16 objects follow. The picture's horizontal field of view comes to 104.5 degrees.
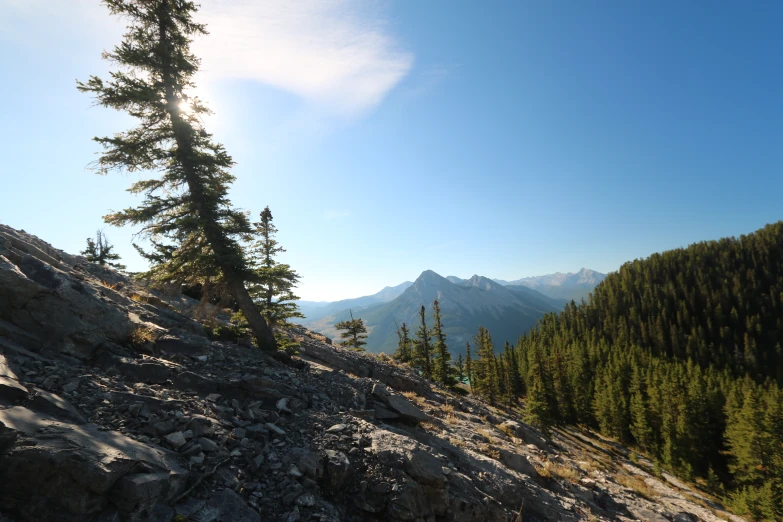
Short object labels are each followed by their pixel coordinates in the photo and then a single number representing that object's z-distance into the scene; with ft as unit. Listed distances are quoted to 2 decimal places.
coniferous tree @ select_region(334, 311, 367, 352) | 168.96
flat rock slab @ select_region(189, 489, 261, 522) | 19.27
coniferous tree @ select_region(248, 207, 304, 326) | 52.85
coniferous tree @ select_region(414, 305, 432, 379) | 170.79
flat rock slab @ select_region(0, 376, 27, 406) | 19.90
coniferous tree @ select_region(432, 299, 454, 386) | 167.12
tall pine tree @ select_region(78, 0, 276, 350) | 49.03
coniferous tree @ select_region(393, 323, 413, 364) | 200.81
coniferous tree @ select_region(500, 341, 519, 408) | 259.19
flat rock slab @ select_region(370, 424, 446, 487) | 28.96
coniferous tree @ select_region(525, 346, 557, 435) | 137.72
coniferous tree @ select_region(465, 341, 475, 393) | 269.38
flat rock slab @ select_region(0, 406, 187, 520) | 16.28
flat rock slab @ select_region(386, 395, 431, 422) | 44.78
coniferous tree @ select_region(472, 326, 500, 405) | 241.76
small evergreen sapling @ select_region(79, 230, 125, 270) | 136.77
